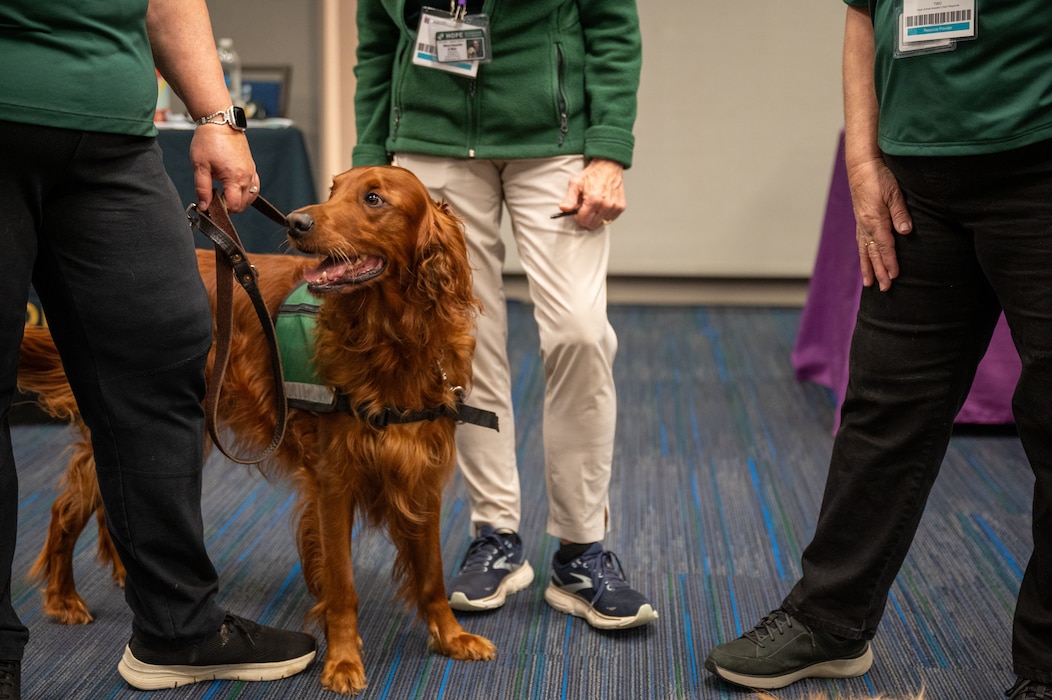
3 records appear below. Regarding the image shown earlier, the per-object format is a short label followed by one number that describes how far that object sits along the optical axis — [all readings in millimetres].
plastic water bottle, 3945
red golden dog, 1717
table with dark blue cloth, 3400
